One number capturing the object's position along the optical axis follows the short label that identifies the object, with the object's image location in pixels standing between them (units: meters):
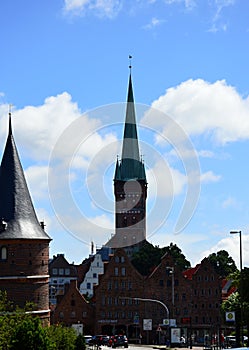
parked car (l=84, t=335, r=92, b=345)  94.41
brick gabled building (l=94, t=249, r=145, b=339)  112.31
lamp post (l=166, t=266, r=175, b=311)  108.85
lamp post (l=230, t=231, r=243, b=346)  55.49
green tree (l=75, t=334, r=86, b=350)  66.14
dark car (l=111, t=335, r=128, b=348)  88.06
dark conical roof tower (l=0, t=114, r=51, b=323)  75.50
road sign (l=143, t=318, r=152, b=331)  98.91
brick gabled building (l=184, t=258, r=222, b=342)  116.75
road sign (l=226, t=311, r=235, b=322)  62.04
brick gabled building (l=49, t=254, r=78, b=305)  157.75
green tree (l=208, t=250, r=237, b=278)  160.24
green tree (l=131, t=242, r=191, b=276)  139.75
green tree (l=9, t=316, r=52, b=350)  47.25
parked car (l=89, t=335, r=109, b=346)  92.11
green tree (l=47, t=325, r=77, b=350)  59.11
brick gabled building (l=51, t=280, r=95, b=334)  109.19
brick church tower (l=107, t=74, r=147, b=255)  160.00
